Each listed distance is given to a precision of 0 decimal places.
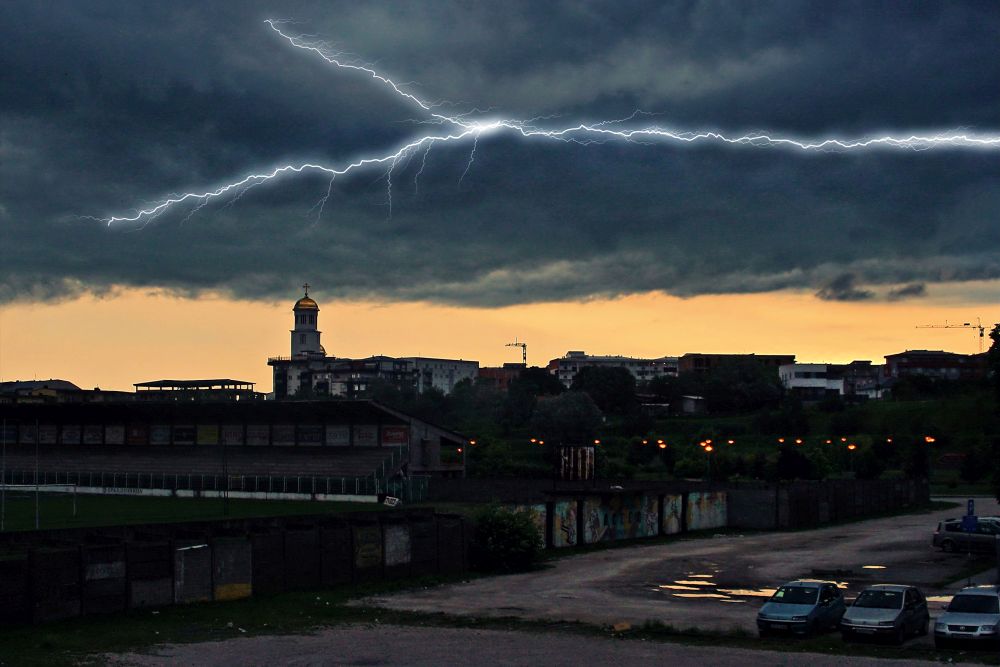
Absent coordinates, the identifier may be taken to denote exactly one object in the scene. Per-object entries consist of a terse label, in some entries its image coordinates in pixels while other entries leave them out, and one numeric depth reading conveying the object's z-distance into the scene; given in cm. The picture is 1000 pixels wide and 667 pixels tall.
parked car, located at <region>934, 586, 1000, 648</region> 2900
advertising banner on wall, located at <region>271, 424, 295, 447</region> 9544
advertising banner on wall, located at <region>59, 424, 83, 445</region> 10619
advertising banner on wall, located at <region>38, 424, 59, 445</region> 10769
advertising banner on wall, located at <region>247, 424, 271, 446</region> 9638
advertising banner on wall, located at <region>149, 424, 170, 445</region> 10106
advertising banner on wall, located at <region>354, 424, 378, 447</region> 9194
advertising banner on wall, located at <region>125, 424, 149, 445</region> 10231
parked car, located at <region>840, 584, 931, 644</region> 3017
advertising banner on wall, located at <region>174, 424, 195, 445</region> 10000
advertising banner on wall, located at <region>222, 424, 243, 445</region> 9750
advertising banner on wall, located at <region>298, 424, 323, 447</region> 9412
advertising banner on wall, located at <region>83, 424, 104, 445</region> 10481
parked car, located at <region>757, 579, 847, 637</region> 3145
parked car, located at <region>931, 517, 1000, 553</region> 5588
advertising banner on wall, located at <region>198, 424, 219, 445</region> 9819
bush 4953
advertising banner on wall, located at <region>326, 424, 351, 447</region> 9281
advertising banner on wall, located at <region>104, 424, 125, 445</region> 10369
